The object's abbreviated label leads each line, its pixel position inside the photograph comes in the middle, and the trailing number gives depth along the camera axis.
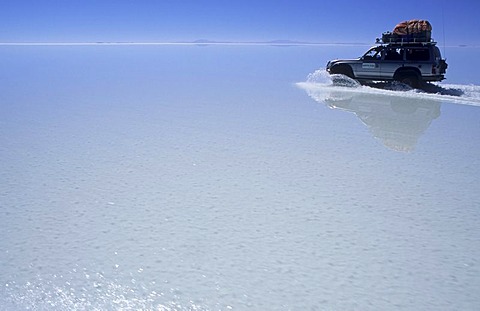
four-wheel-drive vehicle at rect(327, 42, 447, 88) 15.55
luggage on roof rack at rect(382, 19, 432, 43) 15.84
